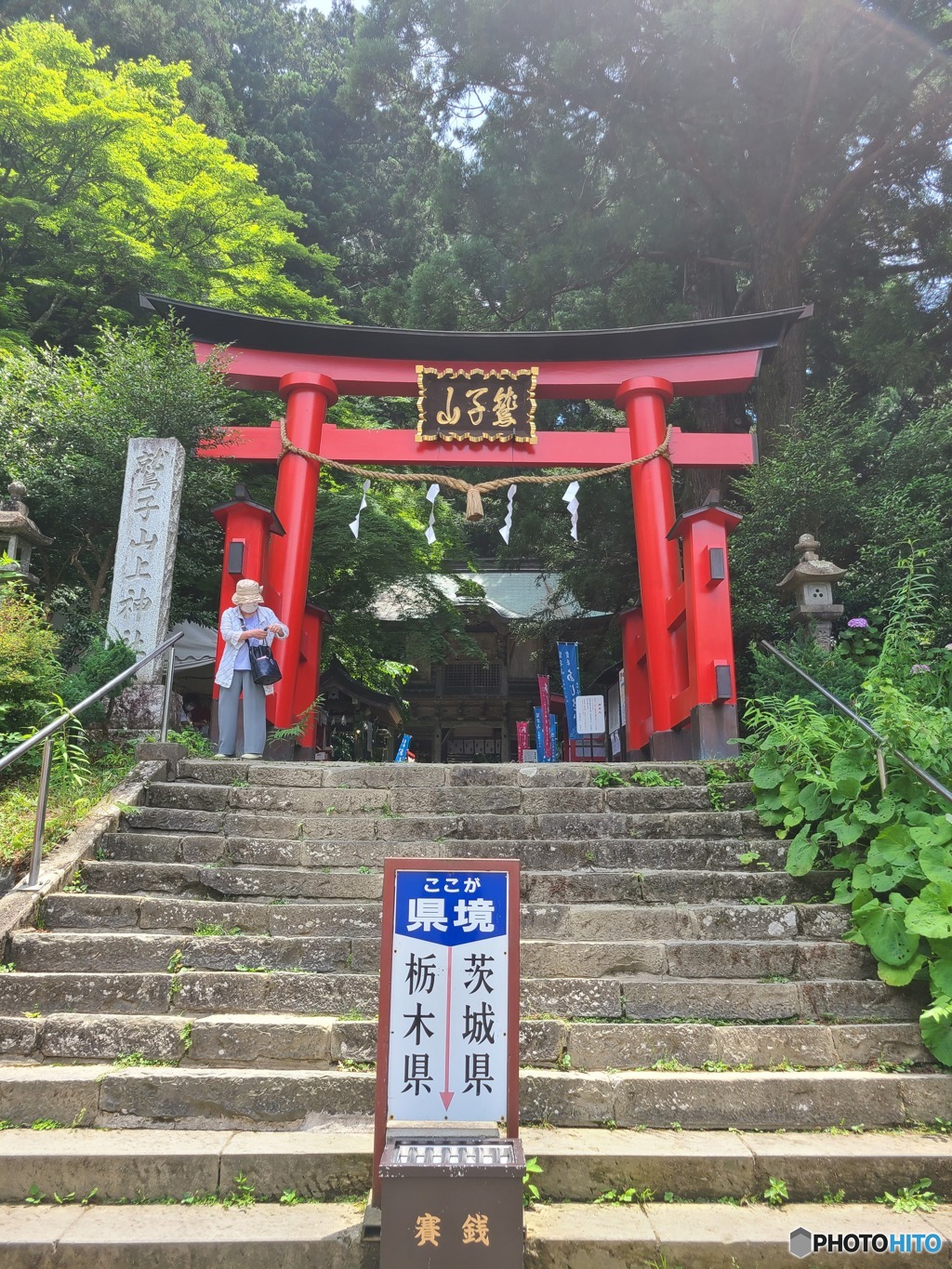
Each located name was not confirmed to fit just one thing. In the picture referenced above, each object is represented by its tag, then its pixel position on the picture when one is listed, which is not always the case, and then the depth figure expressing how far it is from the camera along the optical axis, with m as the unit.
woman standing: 6.94
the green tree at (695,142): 13.15
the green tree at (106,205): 13.88
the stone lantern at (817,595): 8.88
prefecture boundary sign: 2.69
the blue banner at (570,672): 14.62
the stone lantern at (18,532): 8.12
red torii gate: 9.23
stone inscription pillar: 7.51
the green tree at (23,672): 6.04
